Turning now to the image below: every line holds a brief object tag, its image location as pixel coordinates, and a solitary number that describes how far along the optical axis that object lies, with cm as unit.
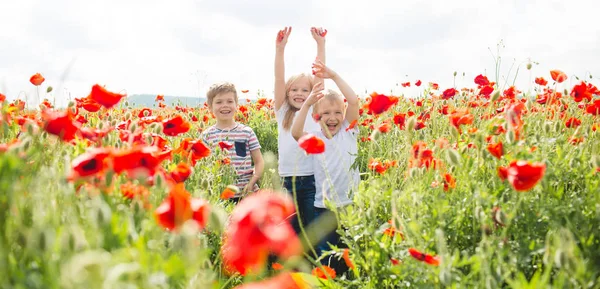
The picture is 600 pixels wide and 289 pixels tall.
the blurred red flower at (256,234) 104
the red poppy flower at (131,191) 165
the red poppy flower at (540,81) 424
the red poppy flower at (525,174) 155
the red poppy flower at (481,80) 407
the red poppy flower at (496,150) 193
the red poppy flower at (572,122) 262
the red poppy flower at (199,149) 216
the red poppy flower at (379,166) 267
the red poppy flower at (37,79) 344
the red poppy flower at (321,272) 220
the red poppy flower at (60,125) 172
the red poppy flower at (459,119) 221
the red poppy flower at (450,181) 205
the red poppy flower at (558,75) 317
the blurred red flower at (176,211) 119
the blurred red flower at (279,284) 105
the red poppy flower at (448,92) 416
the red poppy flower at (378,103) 264
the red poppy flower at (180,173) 177
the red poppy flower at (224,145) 341
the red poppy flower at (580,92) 275
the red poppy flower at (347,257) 209
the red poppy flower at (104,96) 210
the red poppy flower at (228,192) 218
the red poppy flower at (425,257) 159
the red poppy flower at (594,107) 247
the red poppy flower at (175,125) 223
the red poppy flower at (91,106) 255
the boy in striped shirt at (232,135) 436
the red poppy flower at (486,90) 337
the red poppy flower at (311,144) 202
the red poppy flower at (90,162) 135
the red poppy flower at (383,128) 256
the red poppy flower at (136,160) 133
